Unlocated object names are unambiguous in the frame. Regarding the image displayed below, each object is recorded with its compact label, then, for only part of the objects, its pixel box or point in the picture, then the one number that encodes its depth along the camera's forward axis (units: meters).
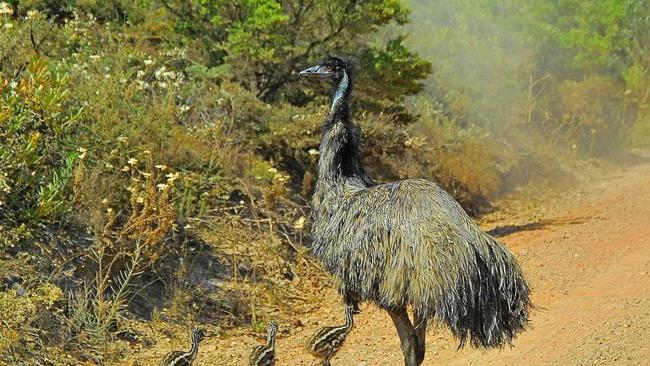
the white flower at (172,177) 18.71
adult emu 13.21
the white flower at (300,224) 21.55
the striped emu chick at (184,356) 15.78
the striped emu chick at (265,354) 16.34
